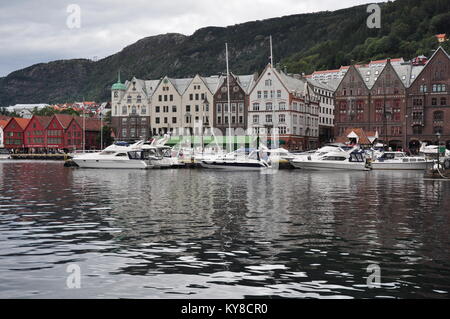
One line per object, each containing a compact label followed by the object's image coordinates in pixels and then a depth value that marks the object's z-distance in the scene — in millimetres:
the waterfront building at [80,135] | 161375
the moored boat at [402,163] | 82500
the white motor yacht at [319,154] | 83375
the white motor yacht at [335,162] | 81375
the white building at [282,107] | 122625
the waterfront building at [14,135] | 174125
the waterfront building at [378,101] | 119125
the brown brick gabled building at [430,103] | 114062
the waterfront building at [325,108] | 139875
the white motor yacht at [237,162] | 77438
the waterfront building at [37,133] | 165875
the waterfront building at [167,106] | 138625
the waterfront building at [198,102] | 134125
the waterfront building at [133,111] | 142875
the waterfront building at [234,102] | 130125
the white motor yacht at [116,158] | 85375
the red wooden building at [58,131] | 161375
